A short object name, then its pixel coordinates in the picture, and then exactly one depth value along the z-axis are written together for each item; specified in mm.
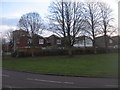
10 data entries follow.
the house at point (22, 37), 28288
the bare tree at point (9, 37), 37139
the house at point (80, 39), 24108
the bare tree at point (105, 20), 27521
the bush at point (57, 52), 27006
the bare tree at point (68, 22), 23529
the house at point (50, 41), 39019
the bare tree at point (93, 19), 26464
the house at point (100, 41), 29123
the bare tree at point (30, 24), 27654
